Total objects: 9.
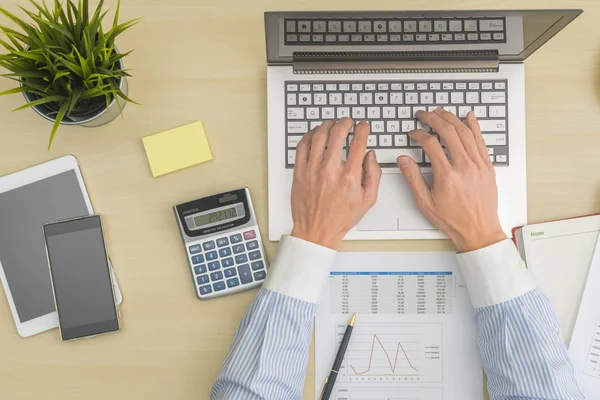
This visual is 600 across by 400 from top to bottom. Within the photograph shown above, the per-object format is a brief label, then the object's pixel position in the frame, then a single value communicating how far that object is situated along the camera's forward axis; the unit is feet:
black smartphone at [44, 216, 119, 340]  2.59
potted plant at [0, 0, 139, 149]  2.20
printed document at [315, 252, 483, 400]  2.64
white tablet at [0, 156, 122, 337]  2.64
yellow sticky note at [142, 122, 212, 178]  2.68
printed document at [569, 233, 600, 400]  2.60
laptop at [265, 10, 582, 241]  2.61
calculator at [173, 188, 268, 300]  2.63
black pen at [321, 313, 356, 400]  2.61
